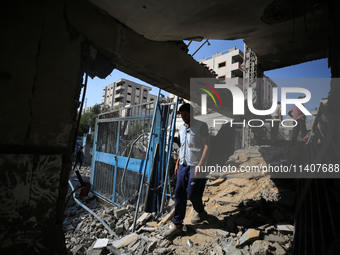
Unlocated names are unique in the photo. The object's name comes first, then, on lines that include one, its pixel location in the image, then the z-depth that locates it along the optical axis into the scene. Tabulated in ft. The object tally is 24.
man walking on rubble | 8.86
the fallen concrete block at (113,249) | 8.82
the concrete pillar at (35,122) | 4.72
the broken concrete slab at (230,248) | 7.10
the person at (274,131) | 26.84
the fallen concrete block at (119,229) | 12.20
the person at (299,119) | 16.93
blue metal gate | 13.72
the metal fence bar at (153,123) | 11.11
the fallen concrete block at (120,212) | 14.09
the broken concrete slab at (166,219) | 10.62
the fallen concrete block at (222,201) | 11.30
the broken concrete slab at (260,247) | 6.56
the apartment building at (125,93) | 176.55
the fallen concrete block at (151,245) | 8.20
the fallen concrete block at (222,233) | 8.22
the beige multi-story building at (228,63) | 110.63
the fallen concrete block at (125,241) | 9.36
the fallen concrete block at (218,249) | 7.16
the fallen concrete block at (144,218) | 11.60
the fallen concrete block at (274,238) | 7.20
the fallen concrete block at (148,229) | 10.21
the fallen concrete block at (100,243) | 9.34
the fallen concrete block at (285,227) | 7.74
